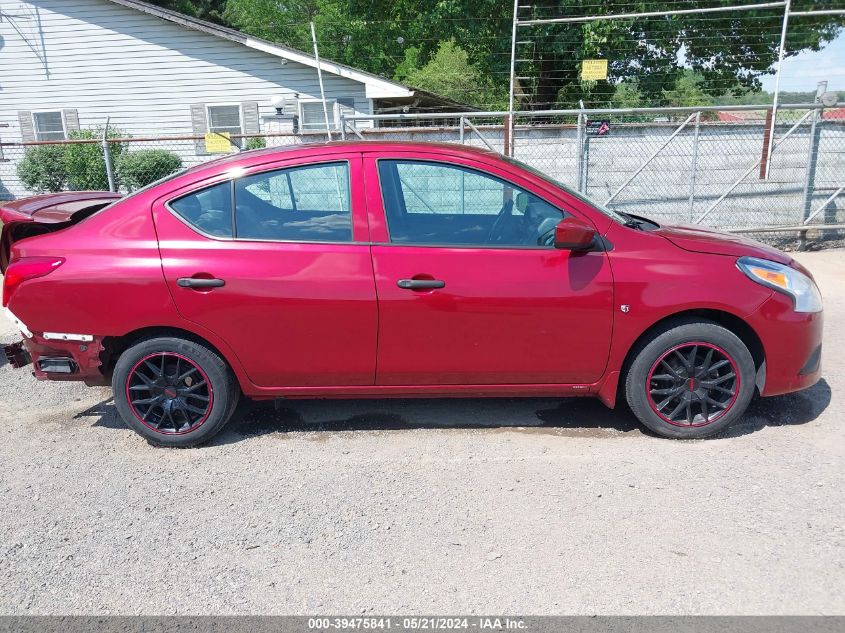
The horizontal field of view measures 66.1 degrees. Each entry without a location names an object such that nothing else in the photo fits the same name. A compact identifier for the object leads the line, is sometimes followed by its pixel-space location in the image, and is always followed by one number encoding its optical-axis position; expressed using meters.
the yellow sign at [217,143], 9.55
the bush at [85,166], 13.04
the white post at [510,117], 9.86
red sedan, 3.71
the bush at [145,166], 12.97
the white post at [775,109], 9.16
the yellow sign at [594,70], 11.07
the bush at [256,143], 13.85
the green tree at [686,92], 15.96
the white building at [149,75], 17.77
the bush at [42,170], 13.54
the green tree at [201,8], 28.09
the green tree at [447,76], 32.00
